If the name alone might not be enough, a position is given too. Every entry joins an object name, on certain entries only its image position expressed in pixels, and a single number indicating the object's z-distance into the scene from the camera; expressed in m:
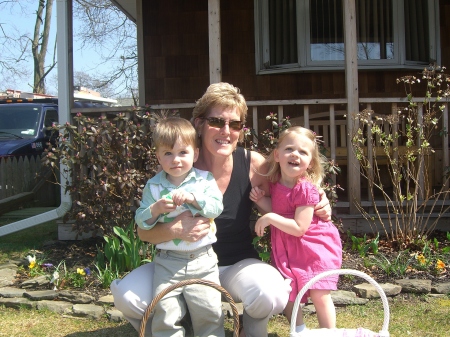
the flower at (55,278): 4.10
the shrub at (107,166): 4.65
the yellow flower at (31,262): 4.47
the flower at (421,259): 4.32
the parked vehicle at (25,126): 9.18
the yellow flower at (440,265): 4.20
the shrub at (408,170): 4.81
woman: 2.78
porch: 5.25
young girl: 2.81
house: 7.35
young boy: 2.73
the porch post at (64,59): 5.46
